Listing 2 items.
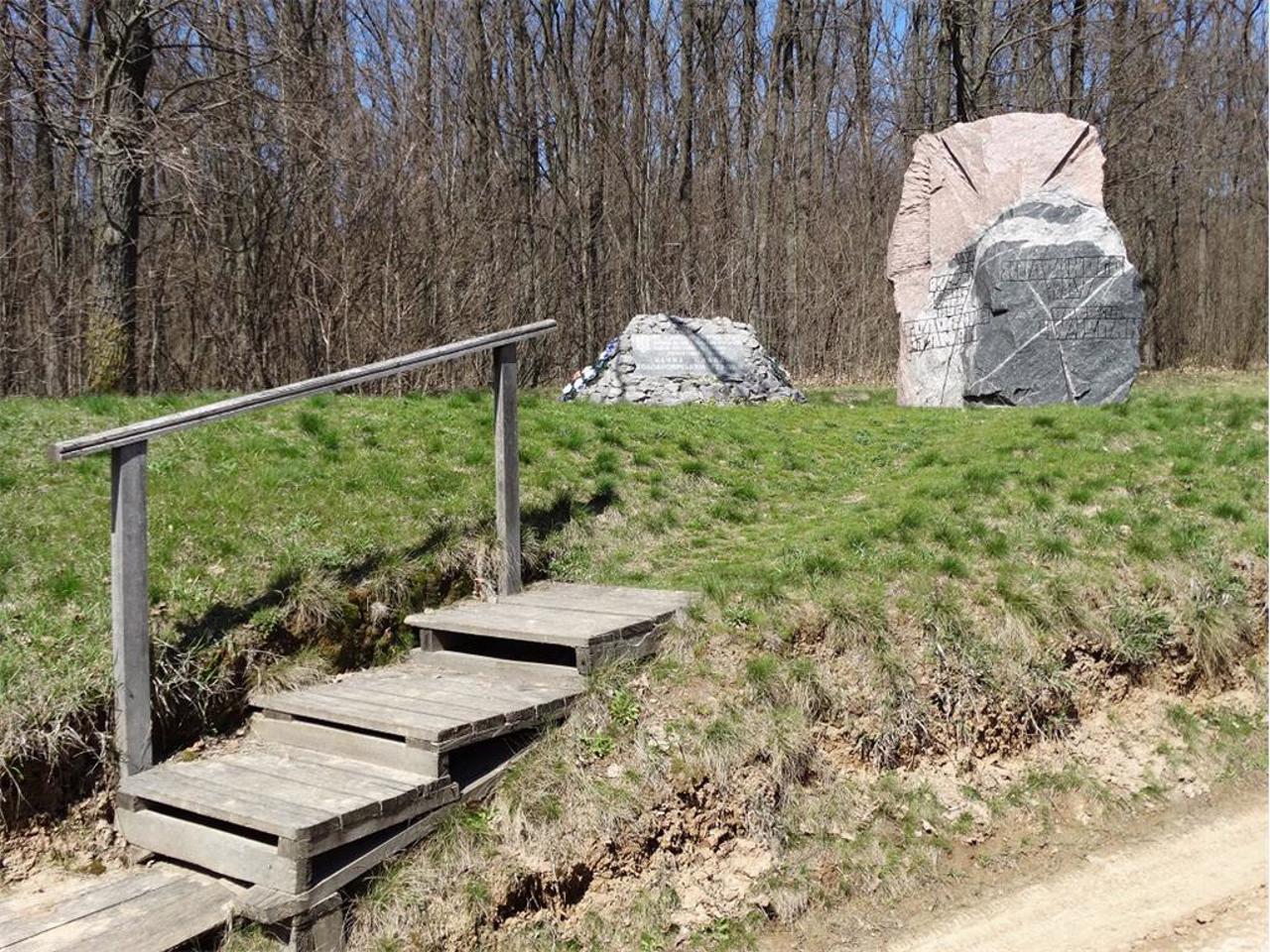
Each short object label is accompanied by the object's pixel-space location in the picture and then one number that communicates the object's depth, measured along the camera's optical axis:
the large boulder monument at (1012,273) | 11.46
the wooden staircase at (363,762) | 3.89
